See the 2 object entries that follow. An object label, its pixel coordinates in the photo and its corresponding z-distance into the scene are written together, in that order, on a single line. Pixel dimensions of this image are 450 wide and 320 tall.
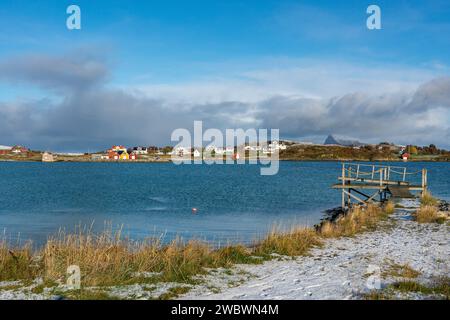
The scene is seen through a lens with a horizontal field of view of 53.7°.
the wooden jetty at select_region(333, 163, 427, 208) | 33.69
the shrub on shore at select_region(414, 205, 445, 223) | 23.48
